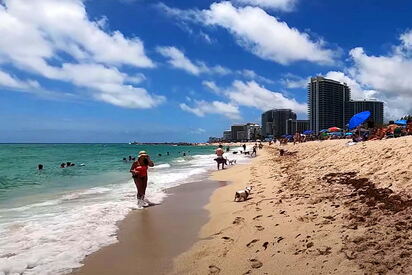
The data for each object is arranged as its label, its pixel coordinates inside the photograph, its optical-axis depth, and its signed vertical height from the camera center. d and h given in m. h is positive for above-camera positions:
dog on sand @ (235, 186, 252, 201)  10.17 -1.51
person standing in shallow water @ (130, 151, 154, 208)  10.79 -1.00
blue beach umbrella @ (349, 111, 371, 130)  22.15 +1.39
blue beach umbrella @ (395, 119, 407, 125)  31.16 +1.65
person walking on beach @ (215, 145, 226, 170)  25.06 -1.08
